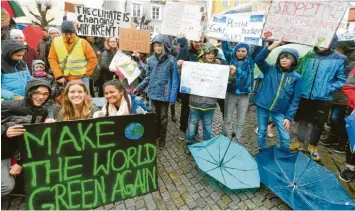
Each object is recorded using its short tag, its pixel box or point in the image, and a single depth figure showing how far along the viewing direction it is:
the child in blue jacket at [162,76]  4.20
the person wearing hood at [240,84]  4.14
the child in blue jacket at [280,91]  3.76
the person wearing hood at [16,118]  2.72
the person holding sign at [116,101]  3.33
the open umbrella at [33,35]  7.40
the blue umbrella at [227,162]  3.27
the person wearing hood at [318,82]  3.91
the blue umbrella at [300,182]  2.92
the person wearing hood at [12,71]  3.49
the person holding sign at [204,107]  4.06
